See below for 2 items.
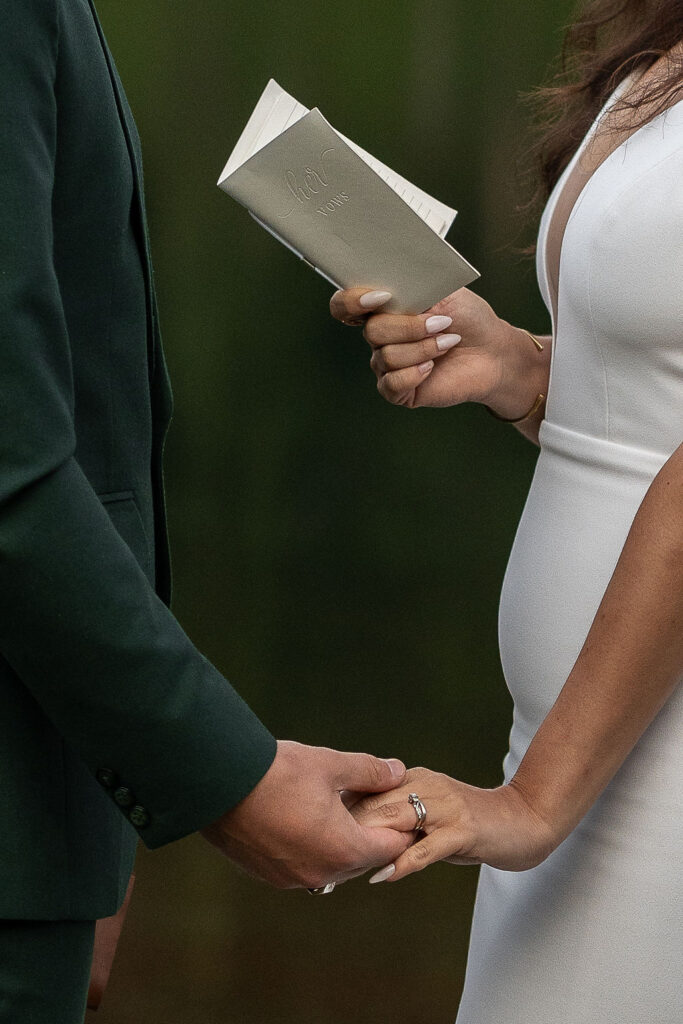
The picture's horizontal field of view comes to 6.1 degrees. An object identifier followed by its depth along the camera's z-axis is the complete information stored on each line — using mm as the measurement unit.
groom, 4653
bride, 4885
